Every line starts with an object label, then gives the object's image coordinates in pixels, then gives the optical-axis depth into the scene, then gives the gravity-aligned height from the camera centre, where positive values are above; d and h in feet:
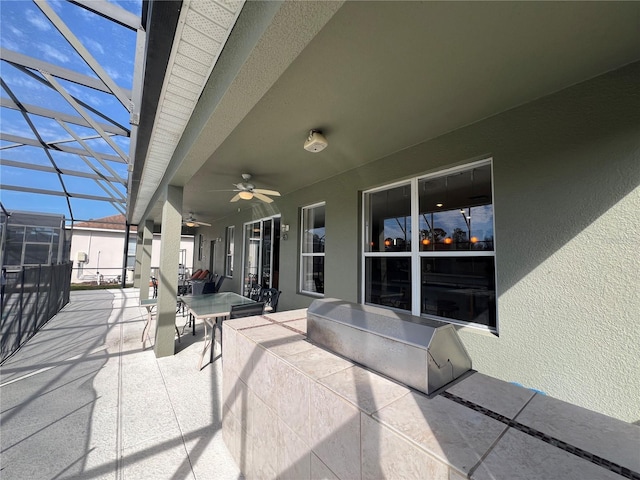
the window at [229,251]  27.45 +0.41
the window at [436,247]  8.64 +0.39
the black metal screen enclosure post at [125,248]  34.15 +0.73
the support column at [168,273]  11.87 -0.88
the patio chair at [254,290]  21.63 -3.03
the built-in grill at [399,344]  3.21 -1.25
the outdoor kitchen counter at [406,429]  2.11 -1.67
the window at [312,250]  15.29 +0.35
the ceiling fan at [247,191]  12.98 +3.30
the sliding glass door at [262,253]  20.03 +0.18
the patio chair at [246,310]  10.05 -2.21
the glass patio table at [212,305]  10.97 -2.55
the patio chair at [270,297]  13.75 -2.43
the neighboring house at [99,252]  44.35 +0.27
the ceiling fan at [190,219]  24.70 +3.37
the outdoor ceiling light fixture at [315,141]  8.68 +3.87
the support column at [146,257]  25.59 -0.31
